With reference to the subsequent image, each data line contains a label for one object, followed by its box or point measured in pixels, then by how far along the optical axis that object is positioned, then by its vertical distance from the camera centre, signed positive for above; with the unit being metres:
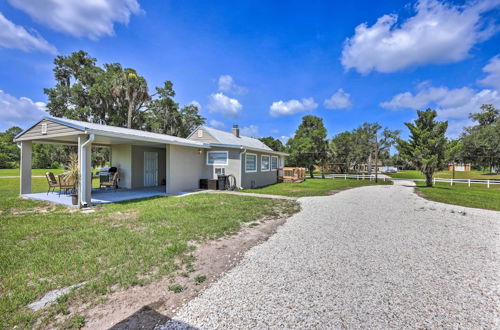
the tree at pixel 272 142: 44.22 +4.59
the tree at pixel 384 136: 39.41 +5.34
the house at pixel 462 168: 50.28 -0.45
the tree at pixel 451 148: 15.28 +1.28
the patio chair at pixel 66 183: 8.39 -0.81
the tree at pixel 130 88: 21.14 +7.46
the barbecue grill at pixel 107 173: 11.07 -0.54
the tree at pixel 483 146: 27.67 +2.67
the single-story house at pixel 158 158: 7.35 +0.31
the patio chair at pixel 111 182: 10.49 -0.96
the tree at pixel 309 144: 26.72 +2.65
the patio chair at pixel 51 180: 8.95 -0.74
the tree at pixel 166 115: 27.17 +6.40
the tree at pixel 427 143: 15.57 +1.71
